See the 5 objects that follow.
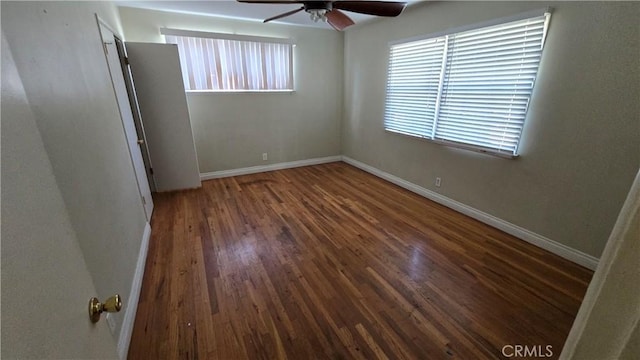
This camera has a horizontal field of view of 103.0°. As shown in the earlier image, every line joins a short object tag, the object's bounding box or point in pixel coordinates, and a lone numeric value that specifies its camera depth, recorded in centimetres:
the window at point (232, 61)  356
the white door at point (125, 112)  221
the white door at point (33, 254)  39
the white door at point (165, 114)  317
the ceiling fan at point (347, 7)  192
